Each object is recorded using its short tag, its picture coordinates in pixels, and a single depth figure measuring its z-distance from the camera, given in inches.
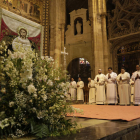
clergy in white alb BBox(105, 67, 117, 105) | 356.2
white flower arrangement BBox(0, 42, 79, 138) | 66.6
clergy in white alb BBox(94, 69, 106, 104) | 373.1
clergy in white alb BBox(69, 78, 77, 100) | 470.1
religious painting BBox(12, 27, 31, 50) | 160.2
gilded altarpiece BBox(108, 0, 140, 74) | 491.5
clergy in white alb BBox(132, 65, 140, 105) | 331.5
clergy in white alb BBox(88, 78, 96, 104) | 429.4
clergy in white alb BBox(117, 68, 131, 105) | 338.6
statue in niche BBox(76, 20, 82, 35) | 613.3
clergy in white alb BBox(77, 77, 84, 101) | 467.0
